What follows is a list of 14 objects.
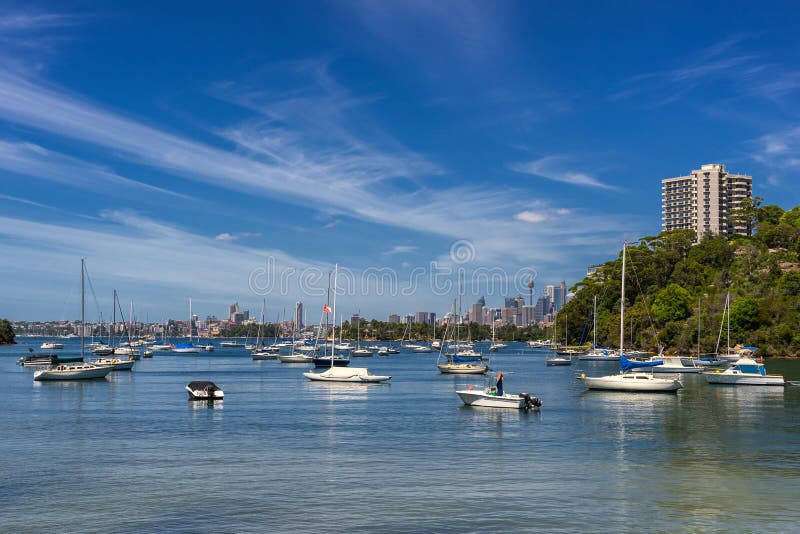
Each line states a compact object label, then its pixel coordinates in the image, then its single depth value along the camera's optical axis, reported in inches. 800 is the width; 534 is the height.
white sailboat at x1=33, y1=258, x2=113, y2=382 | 3846.0
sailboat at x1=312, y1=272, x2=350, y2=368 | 4953.3
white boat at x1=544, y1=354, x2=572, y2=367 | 6254.9
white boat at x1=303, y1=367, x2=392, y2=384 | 3777.1
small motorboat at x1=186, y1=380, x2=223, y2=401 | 2824.8
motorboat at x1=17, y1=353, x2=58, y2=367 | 5409.0
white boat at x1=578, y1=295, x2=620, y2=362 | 6820.9
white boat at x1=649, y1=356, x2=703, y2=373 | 4699.8
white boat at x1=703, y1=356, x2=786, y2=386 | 3582.7
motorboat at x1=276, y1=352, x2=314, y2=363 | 6524.1
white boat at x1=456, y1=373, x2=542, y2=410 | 2404.0
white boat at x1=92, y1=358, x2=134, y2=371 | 4748.8
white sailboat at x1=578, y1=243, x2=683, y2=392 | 3186.5
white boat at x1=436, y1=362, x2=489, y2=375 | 4574.6
